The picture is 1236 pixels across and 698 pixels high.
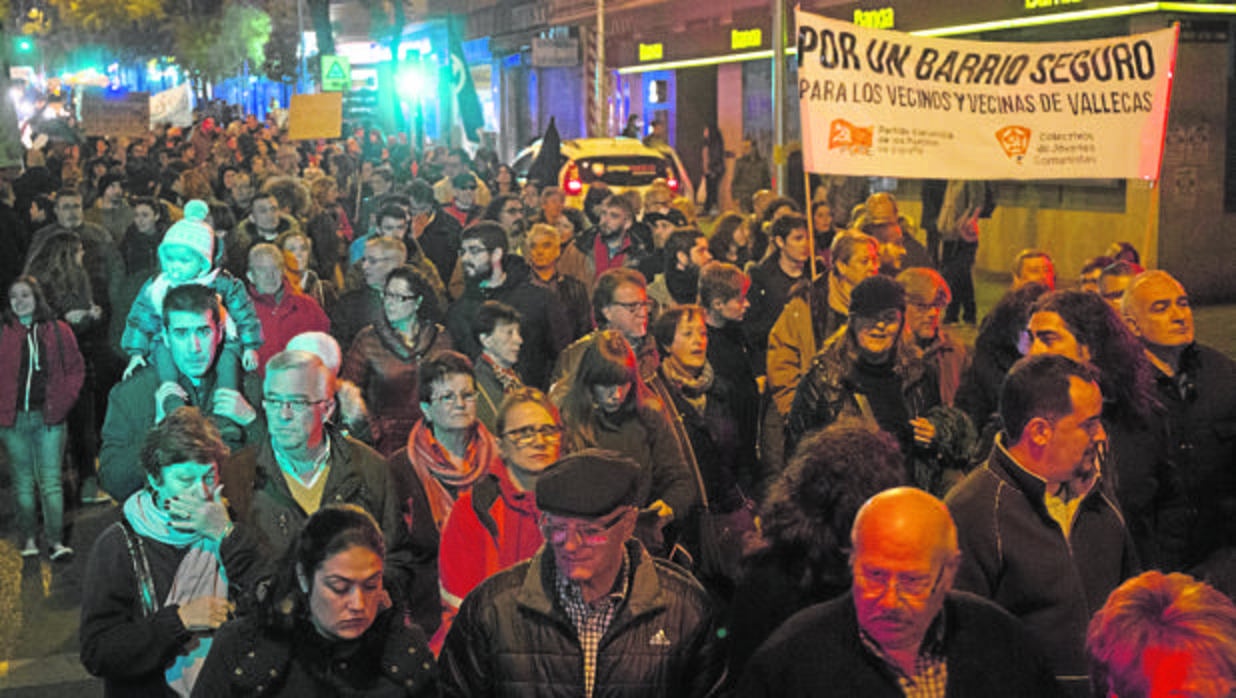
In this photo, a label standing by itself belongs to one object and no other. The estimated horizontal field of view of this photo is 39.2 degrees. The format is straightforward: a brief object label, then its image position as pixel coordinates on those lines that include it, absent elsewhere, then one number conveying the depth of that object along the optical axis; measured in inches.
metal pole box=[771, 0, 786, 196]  608.1
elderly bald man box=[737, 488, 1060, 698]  141.9
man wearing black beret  161.9
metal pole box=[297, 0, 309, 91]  1952.9
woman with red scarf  225.3
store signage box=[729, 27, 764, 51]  1245.7
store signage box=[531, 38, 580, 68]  1334.9
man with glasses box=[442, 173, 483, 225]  637.3
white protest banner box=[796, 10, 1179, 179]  374.9
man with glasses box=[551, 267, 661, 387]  294.0
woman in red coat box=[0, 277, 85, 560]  368.5
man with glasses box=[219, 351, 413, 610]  212.4
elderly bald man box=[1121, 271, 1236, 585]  241.6
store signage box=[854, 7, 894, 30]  973.2
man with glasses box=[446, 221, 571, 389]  369.4
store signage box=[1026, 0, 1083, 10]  798.7
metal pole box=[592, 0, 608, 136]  1205.1
